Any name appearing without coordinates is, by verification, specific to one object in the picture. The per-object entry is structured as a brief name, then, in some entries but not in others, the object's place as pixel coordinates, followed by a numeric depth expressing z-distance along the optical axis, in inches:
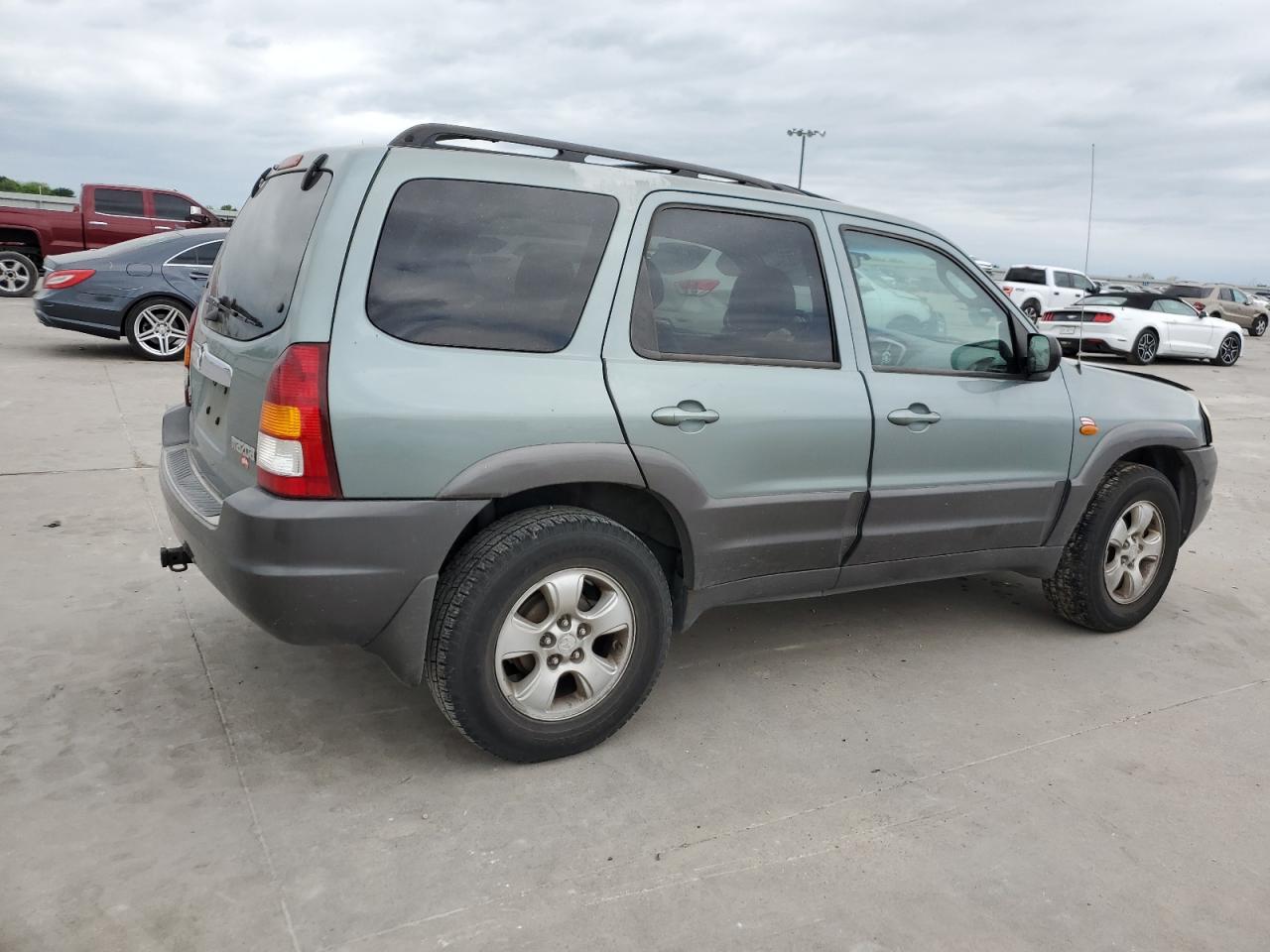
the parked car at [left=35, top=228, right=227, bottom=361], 428.8
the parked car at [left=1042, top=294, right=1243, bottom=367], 729.0
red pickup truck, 692.7
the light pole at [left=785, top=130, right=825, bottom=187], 2058.3
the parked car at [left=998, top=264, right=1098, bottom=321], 1011.9
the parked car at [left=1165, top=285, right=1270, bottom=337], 1023.0
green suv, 113.4
